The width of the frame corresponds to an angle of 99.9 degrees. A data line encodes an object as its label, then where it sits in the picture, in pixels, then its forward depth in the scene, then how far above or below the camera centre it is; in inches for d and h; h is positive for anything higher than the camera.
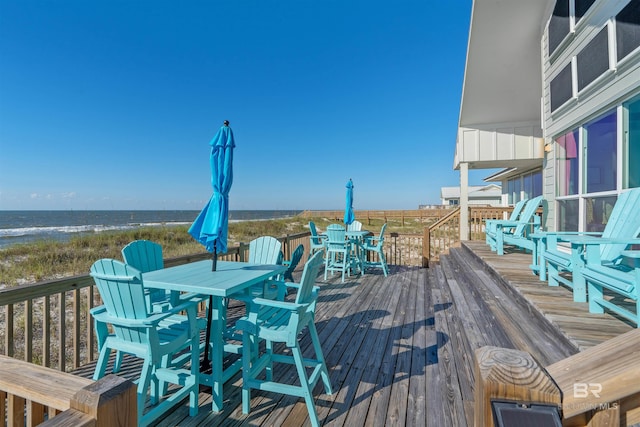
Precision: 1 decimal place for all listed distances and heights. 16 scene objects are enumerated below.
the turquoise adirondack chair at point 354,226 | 286.5 -15.0
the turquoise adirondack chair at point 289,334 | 73.4 -35.0
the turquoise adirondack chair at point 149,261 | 102.7 -20.1
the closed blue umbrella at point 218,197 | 98.8 +5.6
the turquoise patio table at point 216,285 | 79.1 -22.5
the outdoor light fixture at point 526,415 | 21.9 -16.9
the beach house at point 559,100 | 123.8 +75.4
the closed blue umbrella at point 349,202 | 284.8 +10.6
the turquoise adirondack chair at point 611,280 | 69.0 -19.1
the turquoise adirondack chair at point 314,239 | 259.9 -26.4
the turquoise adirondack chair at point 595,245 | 86.6 -11.5
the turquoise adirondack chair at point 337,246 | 229.8 -29.7
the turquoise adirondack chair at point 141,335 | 69.6 -35.1
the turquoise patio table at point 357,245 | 236.1 -30.1
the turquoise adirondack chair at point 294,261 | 150.9 -27.9
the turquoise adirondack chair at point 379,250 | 237.5 -34.3
